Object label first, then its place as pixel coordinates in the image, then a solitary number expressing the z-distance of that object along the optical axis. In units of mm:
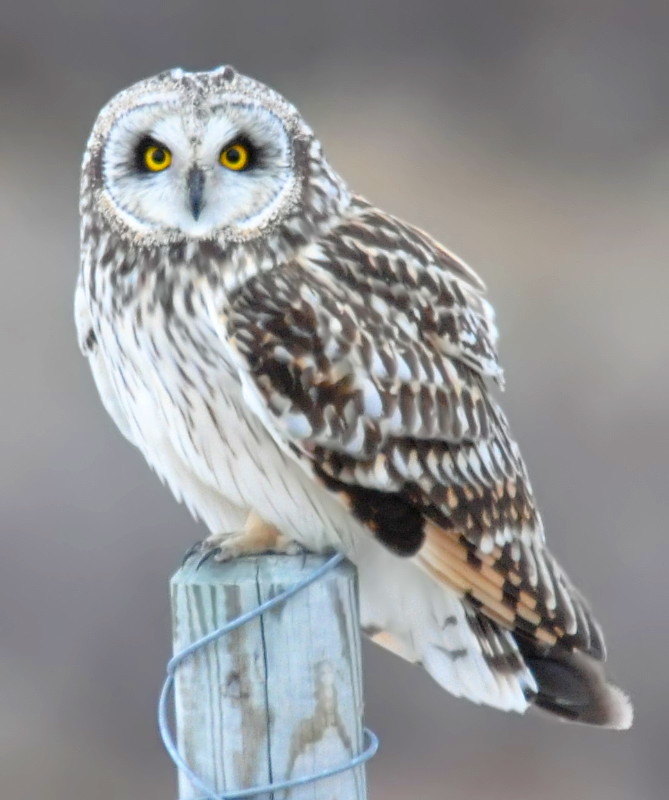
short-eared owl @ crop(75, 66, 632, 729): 6199
